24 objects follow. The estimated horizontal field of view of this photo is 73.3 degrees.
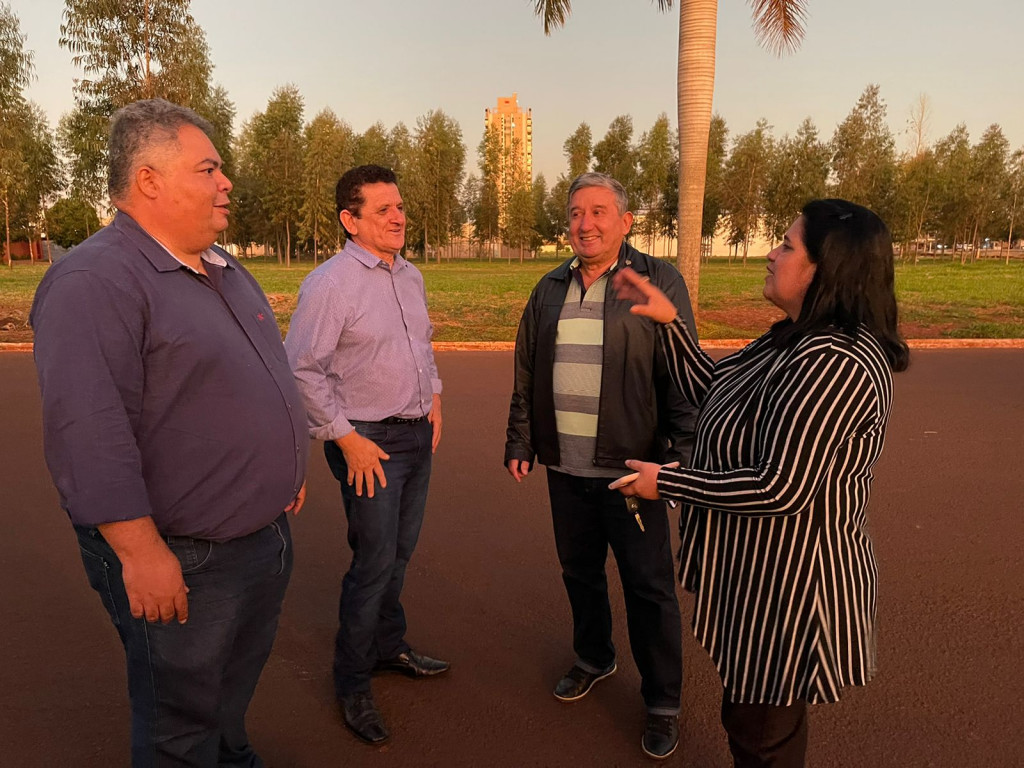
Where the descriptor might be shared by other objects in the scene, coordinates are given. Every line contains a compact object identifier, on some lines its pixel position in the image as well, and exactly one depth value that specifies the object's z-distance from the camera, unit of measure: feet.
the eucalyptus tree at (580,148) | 177.17
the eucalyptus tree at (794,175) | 142.61
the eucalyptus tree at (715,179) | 157.89
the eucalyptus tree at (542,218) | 211.55
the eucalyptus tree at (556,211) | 191.93
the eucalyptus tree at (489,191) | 179.22
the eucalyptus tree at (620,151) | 170.30
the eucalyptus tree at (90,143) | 64.64
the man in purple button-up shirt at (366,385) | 9.04
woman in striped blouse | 5.89
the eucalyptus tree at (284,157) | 148.05
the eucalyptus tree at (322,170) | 139.85
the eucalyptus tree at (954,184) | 143.13
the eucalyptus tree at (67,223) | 184.55
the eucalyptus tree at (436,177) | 165.58
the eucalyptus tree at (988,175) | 141.49
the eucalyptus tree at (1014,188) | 142.00
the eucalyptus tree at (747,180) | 148.97
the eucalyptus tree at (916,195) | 144.46
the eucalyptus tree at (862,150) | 137.18
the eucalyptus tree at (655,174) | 164.45
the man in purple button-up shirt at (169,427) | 5.23
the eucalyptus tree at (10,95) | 71.72
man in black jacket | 9.18
